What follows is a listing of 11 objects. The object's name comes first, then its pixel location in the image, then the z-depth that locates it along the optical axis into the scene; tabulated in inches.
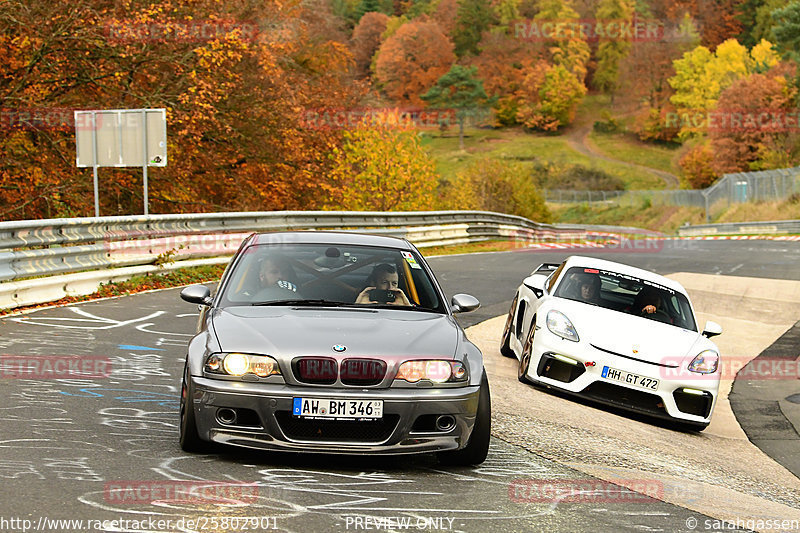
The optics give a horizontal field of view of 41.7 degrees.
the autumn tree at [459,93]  6451.8
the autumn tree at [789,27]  3159.5
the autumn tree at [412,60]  7121.1
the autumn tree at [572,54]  7239.2
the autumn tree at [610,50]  7258.9
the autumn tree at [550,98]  6555.1
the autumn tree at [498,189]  3034.0
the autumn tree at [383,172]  2015.7
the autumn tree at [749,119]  3324.3
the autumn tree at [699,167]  3902.6
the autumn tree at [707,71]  5359.3
